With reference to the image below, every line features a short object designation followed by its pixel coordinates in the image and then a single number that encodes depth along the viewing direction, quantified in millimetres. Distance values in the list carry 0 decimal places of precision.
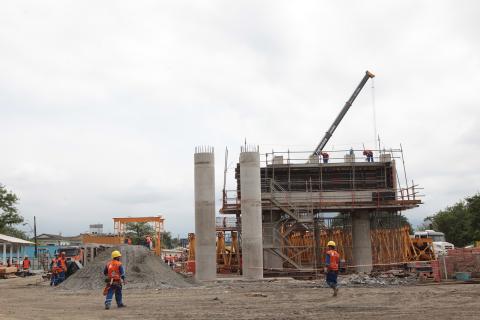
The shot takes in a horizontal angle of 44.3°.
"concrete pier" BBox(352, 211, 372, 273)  36594
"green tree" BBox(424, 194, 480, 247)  81938
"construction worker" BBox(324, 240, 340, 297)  19125
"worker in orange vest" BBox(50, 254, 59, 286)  29381
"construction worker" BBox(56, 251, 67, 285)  29375
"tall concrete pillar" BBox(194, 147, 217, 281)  30750
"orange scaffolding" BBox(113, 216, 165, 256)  38250
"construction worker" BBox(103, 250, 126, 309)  16594
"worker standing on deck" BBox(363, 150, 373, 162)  39094
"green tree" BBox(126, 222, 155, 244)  107300
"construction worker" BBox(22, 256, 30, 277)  44531
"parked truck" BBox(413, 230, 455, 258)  46394
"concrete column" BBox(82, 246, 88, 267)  33378
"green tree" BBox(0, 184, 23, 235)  64000
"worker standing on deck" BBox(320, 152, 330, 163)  39094
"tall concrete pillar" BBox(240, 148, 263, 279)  30891
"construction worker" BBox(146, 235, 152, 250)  37109
